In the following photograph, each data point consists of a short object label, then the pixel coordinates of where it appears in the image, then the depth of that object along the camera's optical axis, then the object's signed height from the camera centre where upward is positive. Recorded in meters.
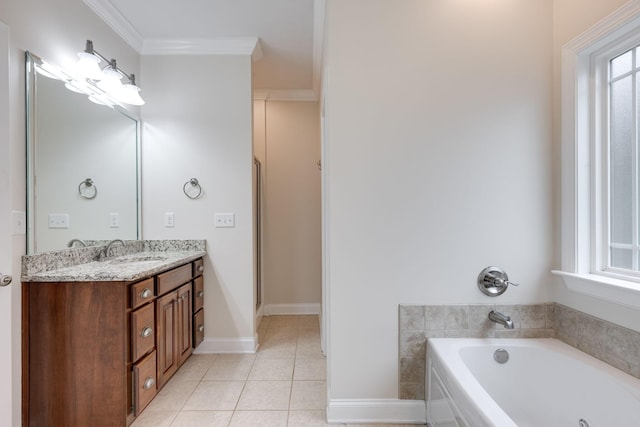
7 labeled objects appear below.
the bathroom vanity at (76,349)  1.46 -0.67
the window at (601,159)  1.28 +0.26
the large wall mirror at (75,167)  1.53 +0.33
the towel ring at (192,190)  2.43 +0.22
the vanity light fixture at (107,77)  1.78 +0.94
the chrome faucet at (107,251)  2.00 -0.24
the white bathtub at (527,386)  1.13 -0.78
